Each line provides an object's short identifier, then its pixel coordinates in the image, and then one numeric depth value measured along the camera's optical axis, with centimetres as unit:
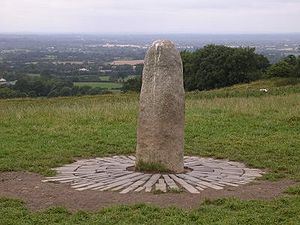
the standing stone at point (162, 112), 1072
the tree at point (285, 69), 5994
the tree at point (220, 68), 6712
